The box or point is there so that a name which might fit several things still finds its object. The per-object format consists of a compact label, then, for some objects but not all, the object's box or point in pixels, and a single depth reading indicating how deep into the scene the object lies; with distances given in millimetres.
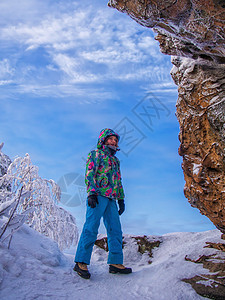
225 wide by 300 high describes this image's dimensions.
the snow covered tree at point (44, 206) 6941
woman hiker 3482
